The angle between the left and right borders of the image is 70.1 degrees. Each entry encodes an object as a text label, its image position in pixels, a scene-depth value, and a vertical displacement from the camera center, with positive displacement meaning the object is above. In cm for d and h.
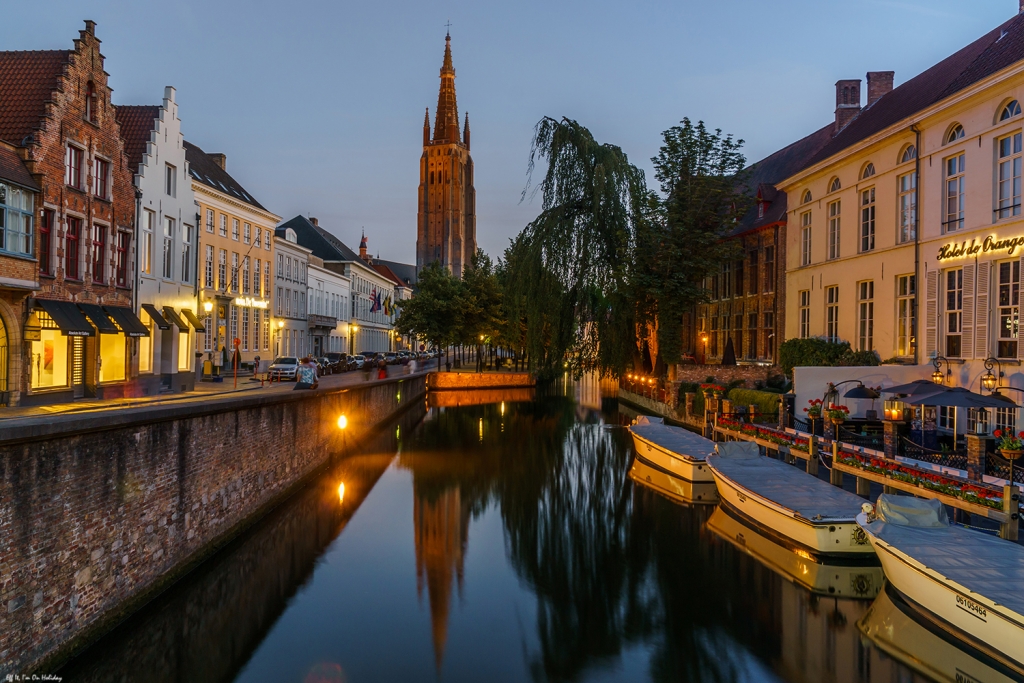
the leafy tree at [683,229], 3050 +515
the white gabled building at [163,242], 2564 +371
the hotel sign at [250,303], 4012 +236
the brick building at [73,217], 1900 +355
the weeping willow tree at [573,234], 2902 +459
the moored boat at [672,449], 1938 -285
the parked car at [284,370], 3584 -129
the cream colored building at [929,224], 1861 +404
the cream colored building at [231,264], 3792 +458
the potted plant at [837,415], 1738 -149
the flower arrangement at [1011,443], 1177 -144
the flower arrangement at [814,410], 1886 -152
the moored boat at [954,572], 814 -270
